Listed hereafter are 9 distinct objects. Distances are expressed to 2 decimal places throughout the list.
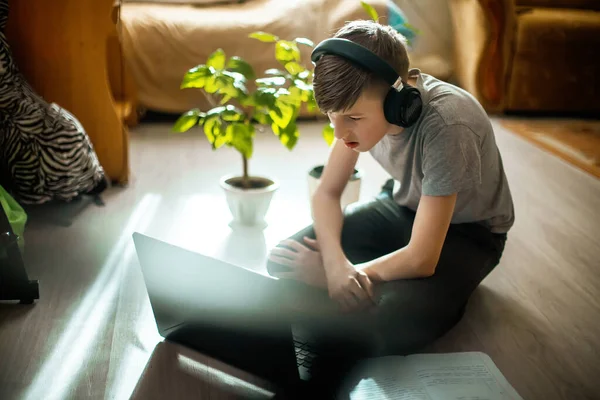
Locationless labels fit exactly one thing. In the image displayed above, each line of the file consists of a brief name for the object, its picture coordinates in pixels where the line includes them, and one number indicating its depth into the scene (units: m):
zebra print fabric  1.79
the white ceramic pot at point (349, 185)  1.86
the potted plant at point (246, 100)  1.62
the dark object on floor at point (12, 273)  1.38
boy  1.11
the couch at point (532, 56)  2.96
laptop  1.15
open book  1.13
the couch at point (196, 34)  2.69
